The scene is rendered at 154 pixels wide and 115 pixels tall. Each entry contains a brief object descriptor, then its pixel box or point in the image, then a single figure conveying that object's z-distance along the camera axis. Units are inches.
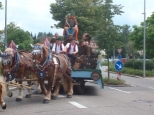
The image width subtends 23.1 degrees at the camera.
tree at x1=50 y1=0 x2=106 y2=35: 1640.0
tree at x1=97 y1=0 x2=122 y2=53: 1019.3
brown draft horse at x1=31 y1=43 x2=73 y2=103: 484.7
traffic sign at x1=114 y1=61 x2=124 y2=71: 954.7
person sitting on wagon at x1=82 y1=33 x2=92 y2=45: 685.7
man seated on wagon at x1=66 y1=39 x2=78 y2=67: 602.5
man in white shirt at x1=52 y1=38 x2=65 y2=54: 599.8
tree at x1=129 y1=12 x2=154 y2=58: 1630.2
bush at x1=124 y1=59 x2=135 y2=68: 1774.6
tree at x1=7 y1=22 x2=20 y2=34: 2475.0
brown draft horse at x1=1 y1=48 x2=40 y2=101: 455.2
